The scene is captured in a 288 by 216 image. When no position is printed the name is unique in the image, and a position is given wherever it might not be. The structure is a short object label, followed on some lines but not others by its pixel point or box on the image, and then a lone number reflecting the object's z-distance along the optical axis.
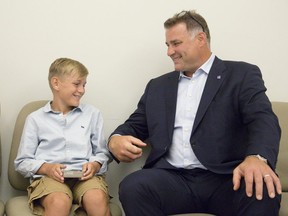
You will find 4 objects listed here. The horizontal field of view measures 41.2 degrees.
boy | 1.64
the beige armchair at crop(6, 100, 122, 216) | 1.70
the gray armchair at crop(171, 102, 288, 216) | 2.00
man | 1.51
